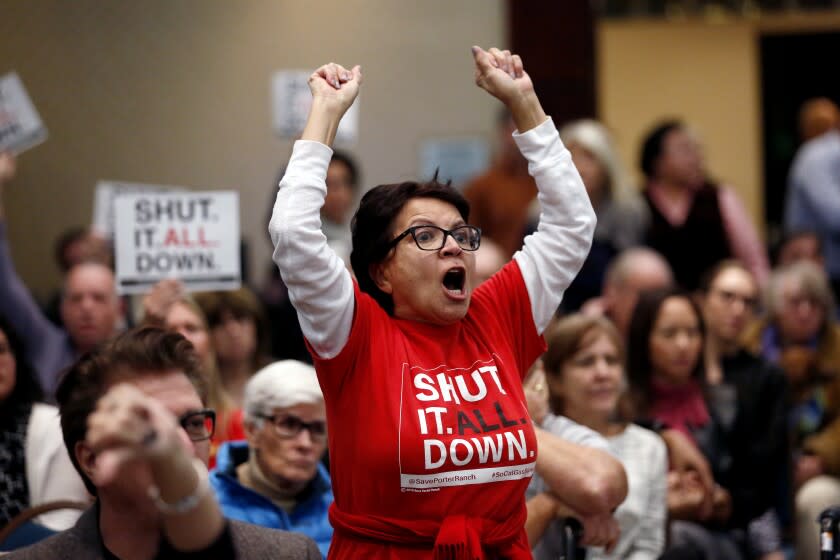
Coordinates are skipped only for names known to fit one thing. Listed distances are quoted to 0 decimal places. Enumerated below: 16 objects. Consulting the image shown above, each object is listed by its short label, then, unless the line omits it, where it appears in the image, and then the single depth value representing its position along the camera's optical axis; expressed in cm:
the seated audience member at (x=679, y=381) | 955
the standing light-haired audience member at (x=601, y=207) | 1259
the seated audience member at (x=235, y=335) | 1030
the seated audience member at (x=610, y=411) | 791
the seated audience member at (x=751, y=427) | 962
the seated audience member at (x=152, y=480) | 385
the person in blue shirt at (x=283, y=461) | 721
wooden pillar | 1613
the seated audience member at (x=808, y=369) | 1005
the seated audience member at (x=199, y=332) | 838
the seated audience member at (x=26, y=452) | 754
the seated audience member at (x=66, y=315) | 987
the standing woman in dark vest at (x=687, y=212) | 1320
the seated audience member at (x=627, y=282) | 1127
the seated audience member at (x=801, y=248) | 1379
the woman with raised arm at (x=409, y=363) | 524
